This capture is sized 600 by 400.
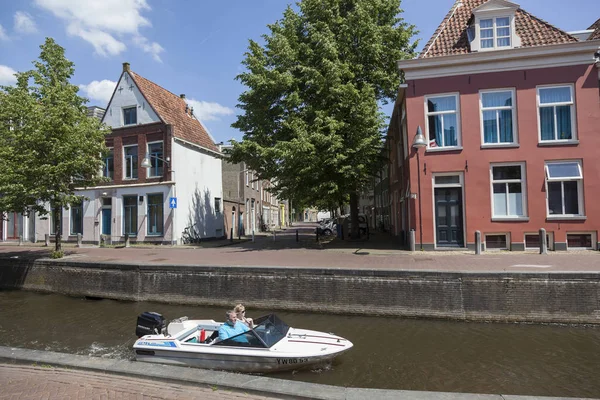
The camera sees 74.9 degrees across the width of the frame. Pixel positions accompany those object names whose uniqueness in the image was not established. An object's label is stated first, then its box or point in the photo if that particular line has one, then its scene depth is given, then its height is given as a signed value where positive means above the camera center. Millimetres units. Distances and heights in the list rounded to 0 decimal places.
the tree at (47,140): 16844 +3586
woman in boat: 8438 -2188
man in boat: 8008 -2337
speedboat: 7746 -2656
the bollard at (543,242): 15547 -1192
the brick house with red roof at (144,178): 25531 +2758
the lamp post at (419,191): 17578 +1051
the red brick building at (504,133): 16297 +3446
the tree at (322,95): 19453 +6443
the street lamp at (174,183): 24984 +2278
